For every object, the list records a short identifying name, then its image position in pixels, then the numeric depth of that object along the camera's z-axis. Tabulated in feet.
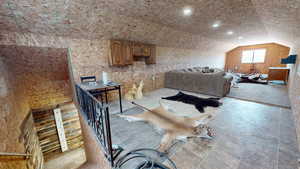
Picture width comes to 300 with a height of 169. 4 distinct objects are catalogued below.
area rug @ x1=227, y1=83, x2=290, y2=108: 10.02
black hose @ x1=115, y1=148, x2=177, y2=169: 4.06
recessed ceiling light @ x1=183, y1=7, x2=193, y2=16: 8.32
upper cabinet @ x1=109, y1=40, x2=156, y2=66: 10.70
